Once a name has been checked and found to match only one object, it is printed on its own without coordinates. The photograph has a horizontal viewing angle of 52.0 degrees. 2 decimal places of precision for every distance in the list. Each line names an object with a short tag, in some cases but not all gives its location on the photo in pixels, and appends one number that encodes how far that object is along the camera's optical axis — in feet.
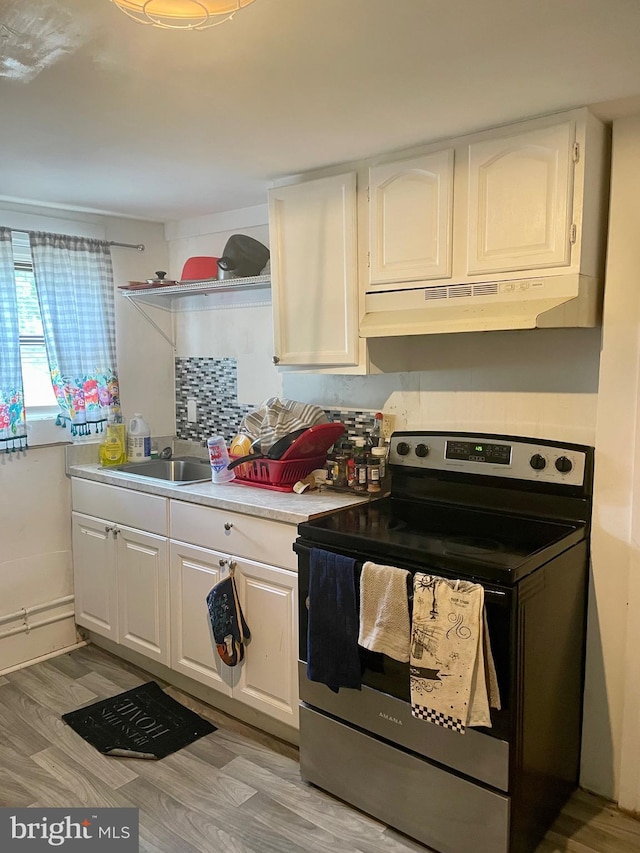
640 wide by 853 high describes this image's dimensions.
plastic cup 9.10
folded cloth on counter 8.76
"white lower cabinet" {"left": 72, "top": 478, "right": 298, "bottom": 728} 7.65
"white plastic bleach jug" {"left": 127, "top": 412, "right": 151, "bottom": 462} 10.87
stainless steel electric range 5.67
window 9.78
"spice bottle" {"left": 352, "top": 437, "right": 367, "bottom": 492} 8.31
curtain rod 10.83
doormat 7.89
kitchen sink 10.73
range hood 6.27
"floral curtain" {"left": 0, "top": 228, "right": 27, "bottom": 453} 9.44
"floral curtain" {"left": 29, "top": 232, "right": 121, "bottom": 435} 9.92
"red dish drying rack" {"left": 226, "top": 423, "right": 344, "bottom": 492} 8.54
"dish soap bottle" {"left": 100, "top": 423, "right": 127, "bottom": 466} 10.52
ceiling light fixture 3.90
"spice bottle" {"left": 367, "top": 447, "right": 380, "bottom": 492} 8.24
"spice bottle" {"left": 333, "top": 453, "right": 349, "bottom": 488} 8.59
